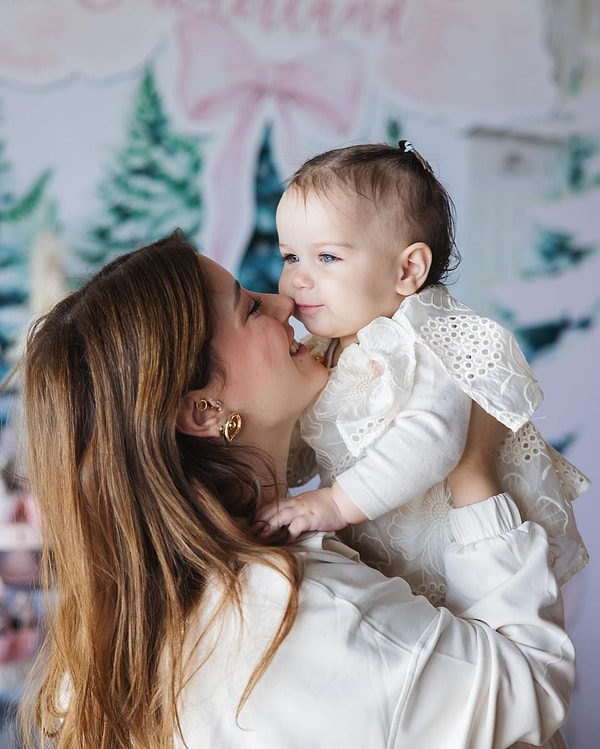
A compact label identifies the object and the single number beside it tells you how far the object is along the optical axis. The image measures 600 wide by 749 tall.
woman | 1.12
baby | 1.25
